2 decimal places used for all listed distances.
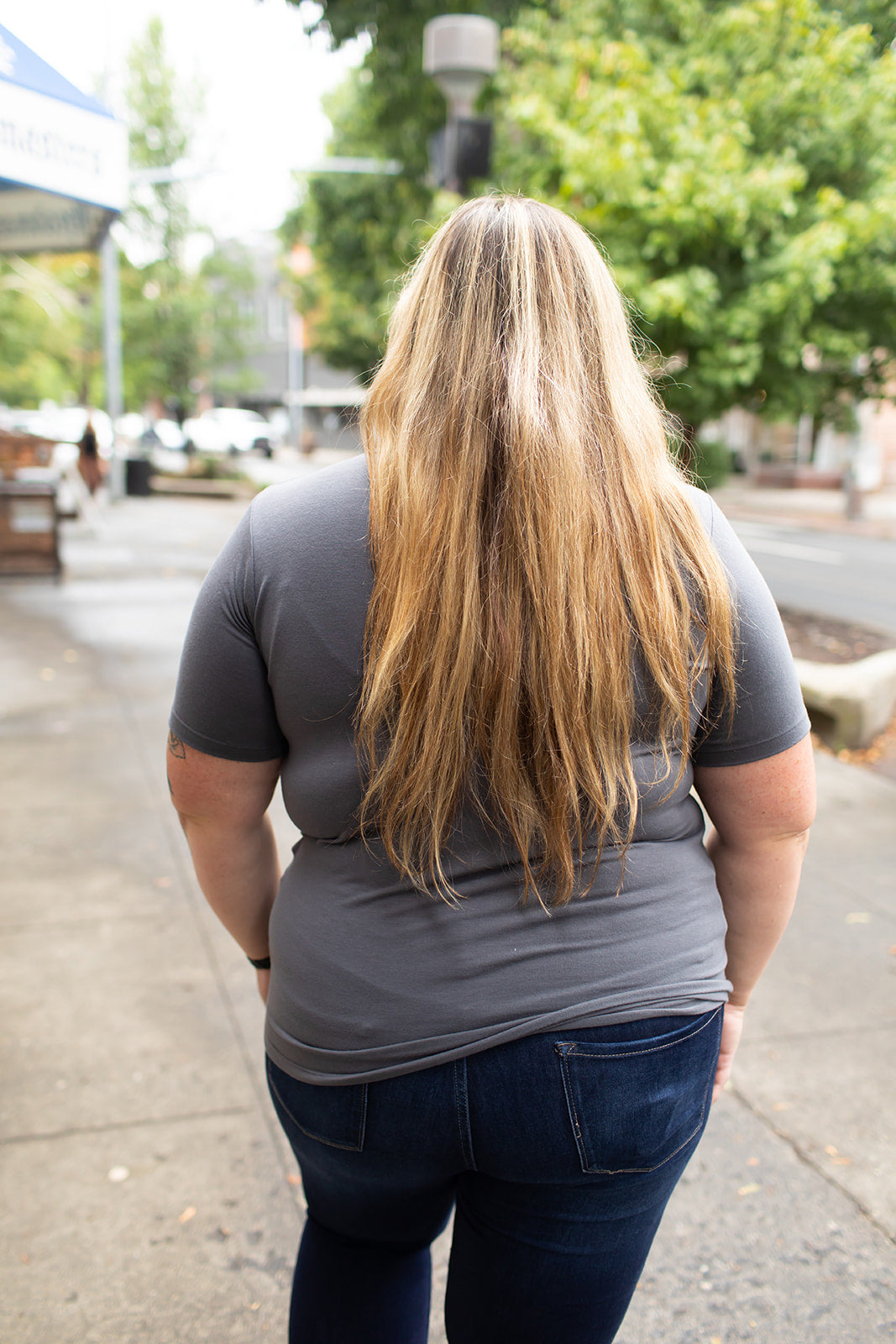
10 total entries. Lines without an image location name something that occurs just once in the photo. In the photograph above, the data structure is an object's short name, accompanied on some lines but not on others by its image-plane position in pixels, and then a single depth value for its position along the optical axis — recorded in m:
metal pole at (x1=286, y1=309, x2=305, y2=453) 50.41
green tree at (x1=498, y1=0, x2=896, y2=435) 7.74
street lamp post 6.80
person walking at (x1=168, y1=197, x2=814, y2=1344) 1.12
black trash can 21.69
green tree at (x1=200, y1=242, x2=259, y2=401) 23.74
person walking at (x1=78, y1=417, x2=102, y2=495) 19.81
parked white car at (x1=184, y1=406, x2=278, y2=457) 39.22
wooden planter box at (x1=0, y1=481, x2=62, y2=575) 10.05
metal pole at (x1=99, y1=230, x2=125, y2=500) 18.88
